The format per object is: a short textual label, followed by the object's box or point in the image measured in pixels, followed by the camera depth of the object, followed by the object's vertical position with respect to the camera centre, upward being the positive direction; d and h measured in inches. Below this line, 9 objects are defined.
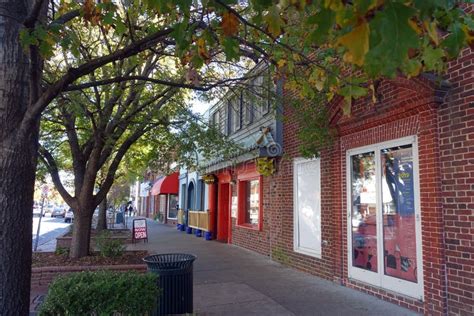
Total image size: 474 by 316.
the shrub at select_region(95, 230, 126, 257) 395.5 -51.4
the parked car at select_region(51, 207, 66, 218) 2127.2 -95.7
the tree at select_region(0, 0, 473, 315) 104.4 +45.2
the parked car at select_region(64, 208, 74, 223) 1547.7 -85.3
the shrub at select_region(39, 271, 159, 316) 181.6 -46.4
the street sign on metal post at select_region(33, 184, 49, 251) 653.3 +6.8
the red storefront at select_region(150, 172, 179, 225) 1062.4 -13.4
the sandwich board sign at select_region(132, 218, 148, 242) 640.4 -55.7
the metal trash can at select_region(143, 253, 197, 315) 232.2 -52.3
